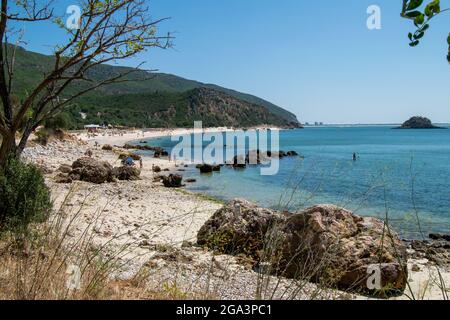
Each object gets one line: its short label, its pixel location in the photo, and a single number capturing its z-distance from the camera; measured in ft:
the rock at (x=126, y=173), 82.28
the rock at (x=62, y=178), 66.60
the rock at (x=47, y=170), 77.05
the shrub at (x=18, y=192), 25.18
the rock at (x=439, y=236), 49.17
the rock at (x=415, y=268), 31.87
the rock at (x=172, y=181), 83.01
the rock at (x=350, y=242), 24.64
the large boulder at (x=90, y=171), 72.49
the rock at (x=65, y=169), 76.69
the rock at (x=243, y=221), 30.45
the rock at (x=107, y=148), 163.38
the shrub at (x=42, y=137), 129.84
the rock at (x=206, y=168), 116.47
